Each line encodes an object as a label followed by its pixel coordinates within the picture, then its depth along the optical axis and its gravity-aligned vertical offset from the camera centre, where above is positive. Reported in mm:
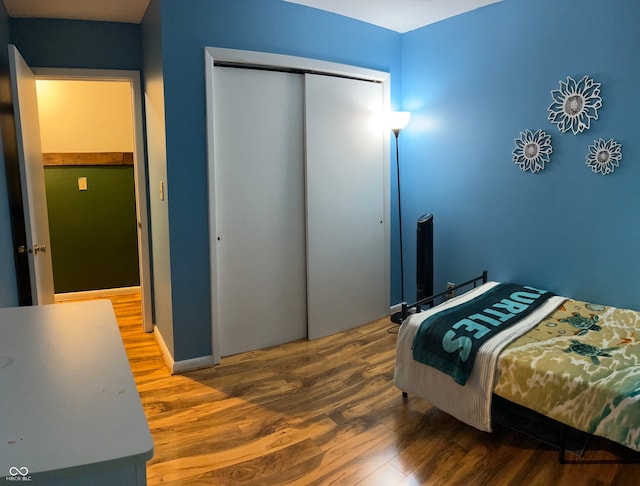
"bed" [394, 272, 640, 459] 2023 -826
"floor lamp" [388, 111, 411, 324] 3799 +568
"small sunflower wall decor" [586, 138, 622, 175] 2784 +212
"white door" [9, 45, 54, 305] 2732 +186
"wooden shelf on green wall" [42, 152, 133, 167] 4793 +453
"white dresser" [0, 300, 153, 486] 810 -433
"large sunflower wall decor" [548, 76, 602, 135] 2850 +551
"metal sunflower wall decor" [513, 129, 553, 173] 3117 +289
